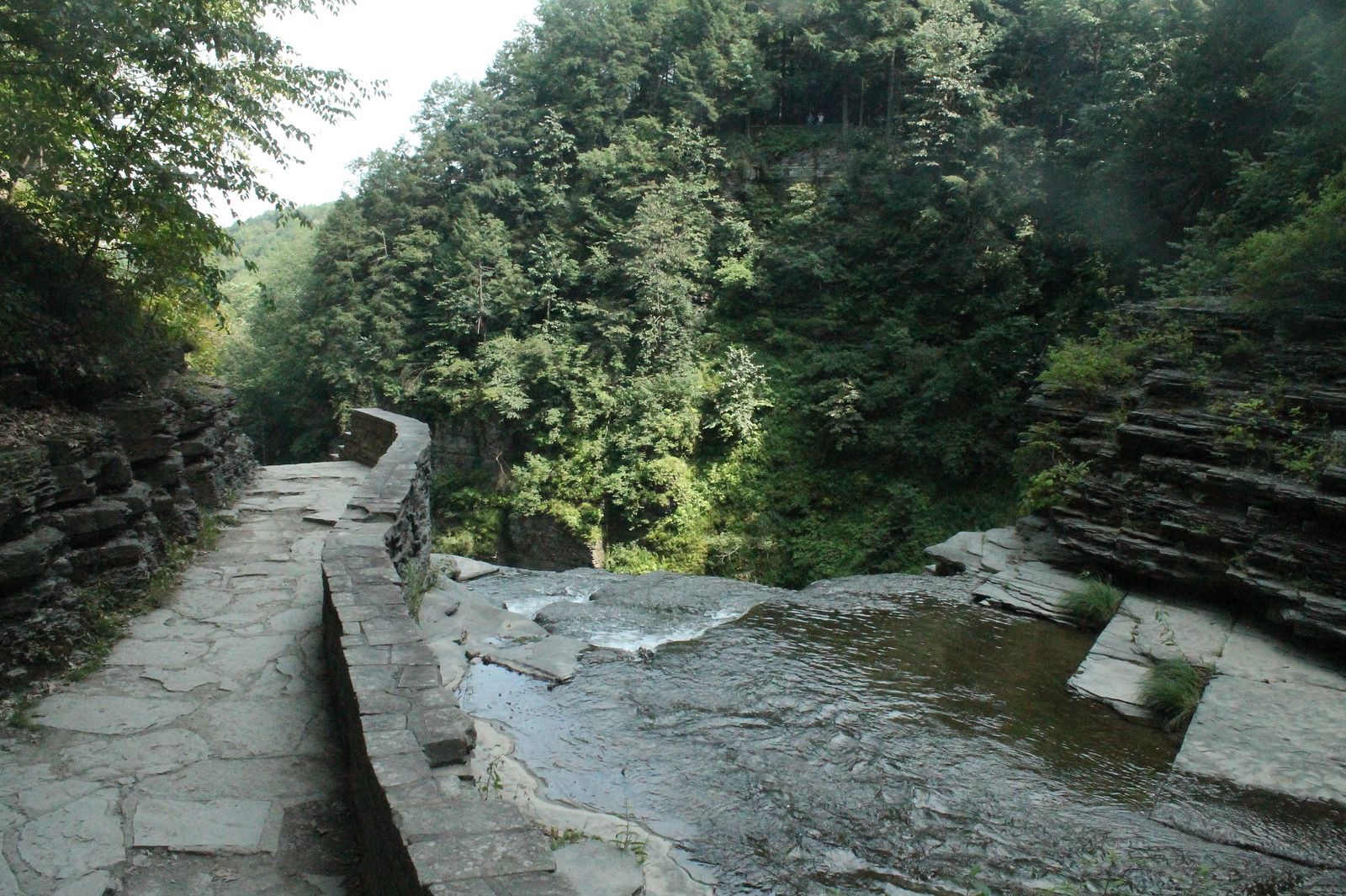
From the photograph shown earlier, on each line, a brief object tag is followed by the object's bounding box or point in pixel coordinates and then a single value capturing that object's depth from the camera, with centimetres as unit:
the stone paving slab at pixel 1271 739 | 395
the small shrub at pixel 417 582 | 551
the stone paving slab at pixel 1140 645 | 501
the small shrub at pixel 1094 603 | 629
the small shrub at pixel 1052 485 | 781
